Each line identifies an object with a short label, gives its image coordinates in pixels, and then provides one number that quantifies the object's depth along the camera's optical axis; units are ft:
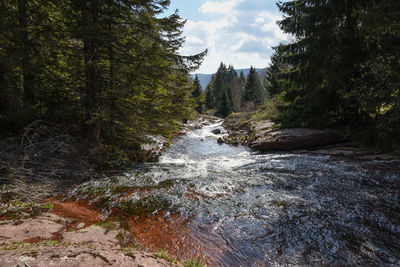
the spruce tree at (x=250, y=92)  136.85
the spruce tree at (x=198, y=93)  156.15
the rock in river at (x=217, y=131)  79.22
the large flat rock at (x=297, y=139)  35.17
